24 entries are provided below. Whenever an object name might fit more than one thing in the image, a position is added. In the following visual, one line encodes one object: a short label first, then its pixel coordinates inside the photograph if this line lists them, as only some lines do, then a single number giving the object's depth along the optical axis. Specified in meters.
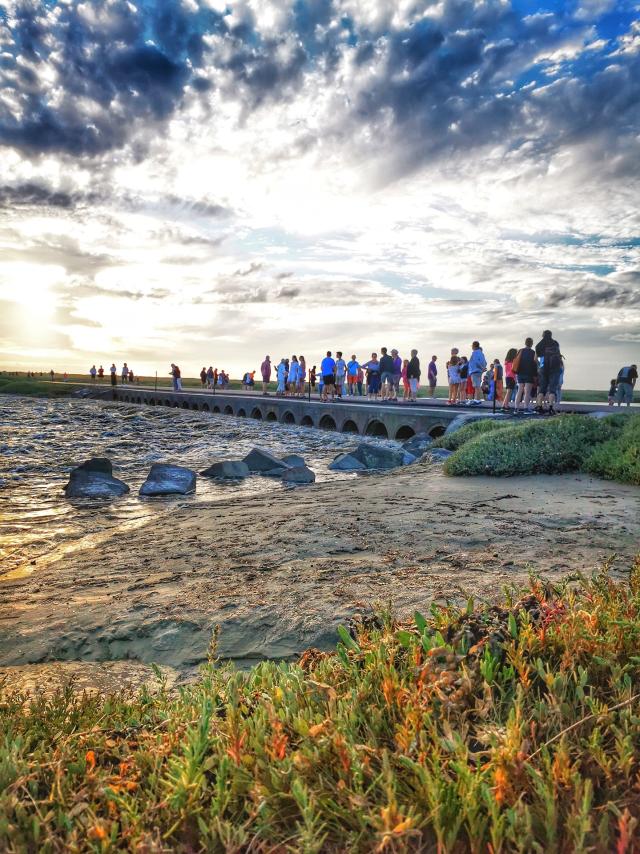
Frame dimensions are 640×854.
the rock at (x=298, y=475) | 13.64
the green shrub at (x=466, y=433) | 15.80
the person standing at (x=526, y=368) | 19.21
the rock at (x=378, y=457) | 16.20
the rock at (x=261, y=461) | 15.25
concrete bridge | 22.39
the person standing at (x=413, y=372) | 27.62
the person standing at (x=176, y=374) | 58.81
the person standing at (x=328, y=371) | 31.39
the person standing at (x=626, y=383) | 25.62
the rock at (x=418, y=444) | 18.03
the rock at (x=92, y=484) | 12.32
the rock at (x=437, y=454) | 14.55
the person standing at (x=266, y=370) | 40.41
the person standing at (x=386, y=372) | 27.77
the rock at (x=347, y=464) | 15.95
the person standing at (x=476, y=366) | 22.61
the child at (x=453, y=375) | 26.89
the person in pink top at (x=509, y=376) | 22.73
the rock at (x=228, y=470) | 14.59
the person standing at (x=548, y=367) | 18.81
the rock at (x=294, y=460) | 15.64
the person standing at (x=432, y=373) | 34.25
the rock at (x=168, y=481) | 12.38
